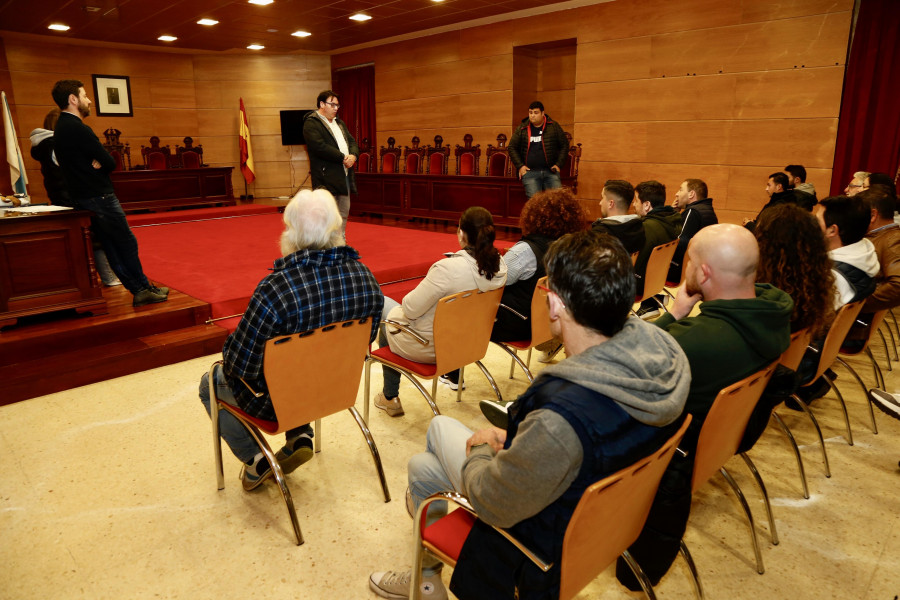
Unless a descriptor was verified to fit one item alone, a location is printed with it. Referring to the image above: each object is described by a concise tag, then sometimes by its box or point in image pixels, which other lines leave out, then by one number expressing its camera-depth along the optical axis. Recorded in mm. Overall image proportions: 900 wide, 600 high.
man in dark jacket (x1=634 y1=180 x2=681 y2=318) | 3615
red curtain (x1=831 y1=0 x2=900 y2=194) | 5820
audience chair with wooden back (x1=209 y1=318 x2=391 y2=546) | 1814
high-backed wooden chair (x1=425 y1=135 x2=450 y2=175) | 8945
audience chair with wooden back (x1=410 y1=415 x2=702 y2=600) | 1069
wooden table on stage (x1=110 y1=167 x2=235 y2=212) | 8695
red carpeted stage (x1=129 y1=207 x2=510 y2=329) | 4461
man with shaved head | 1493
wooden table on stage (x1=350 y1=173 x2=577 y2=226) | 7652
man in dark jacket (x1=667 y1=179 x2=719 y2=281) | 4082
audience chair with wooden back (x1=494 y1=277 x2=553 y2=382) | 2645
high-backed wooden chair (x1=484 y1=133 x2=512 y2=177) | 8070
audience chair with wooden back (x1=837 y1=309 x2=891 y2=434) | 2754
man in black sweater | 3295
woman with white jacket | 2445
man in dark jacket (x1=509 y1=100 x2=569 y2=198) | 6645
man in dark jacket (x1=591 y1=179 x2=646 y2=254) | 3395
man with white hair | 1827
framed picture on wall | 10297
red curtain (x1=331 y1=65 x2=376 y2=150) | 11352
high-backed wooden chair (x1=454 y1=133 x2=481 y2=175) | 8328
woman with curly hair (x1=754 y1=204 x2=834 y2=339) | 2008
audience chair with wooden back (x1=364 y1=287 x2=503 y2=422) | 2346
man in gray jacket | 1041
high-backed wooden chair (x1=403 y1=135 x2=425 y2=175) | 9234
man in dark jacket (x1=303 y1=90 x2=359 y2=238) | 4914
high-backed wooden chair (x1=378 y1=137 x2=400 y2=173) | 9398
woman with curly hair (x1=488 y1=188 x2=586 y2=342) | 2775
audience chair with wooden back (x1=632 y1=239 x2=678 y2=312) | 3549
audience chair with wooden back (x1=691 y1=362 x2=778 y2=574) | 1443
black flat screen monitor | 11250
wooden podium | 3176
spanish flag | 11344
